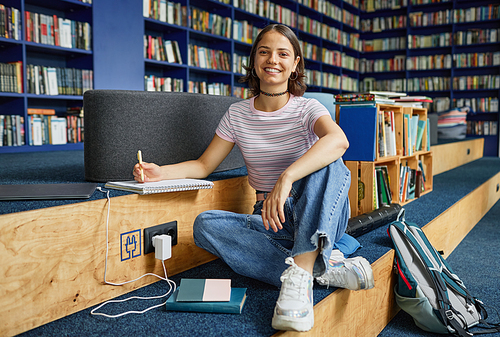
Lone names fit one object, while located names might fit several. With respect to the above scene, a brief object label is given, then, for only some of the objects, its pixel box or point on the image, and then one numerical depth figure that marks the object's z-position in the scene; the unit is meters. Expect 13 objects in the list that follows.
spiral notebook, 1.18
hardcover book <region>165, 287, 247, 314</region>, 1.02
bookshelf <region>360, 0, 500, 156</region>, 6.09
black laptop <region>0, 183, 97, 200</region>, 1.04
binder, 1.88
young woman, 1.06
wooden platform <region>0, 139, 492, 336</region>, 0.92
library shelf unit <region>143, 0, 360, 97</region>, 3.99
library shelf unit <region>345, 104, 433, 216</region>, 1.95
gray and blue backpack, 1.33
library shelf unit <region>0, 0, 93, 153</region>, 2.95
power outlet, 1.24
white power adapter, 1.22
